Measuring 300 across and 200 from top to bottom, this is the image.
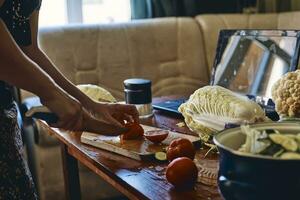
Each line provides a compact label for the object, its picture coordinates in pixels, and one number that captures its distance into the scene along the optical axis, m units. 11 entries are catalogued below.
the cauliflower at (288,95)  1.28
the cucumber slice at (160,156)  1.13
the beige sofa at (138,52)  2.64
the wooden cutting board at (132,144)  1.17
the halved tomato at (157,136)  1.25
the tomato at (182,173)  0.94
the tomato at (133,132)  1.30
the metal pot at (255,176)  0.69
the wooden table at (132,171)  0.93
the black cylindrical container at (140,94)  1.67
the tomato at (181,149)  1.10
